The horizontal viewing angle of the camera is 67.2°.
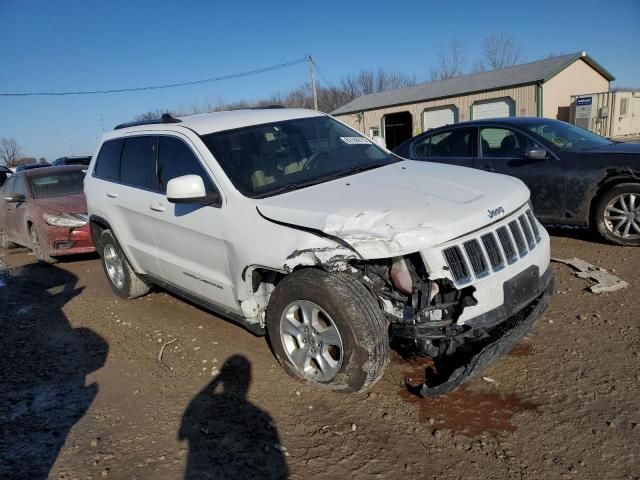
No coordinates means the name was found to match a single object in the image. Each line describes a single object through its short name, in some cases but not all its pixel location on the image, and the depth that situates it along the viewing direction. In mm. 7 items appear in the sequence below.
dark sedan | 5633
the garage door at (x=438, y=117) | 26098
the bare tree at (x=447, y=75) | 59094
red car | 7516
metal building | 22969
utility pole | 35125
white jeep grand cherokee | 2822
